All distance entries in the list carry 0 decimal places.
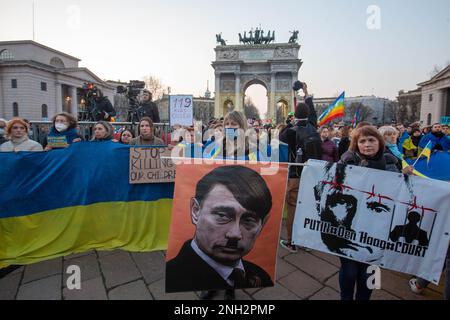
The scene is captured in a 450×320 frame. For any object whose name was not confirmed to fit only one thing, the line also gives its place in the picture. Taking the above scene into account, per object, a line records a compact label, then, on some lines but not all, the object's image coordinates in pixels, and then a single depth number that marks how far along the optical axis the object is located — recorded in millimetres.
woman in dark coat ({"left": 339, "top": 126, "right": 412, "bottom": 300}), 2350
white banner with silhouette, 2299
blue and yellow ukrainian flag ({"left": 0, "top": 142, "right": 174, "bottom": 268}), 3150
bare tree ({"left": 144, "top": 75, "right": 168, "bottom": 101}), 75500
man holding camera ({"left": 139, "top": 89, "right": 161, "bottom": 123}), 7031
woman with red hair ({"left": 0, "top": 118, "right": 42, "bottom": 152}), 3670
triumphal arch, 49719
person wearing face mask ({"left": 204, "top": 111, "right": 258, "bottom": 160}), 2842
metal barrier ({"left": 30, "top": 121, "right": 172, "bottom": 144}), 5680
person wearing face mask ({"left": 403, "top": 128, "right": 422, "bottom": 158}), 9750
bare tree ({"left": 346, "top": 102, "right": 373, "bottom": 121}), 81862
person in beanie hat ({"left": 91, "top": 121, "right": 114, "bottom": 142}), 4191
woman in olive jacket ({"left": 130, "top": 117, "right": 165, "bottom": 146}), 4227
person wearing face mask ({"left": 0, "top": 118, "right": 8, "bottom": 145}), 4954
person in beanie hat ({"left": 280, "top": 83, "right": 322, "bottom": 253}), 3791
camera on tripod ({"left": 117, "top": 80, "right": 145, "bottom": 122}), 8389
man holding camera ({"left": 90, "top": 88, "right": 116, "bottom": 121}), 8164
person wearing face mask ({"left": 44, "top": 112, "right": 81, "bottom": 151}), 3980
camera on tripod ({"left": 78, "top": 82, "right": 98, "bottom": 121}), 9537
